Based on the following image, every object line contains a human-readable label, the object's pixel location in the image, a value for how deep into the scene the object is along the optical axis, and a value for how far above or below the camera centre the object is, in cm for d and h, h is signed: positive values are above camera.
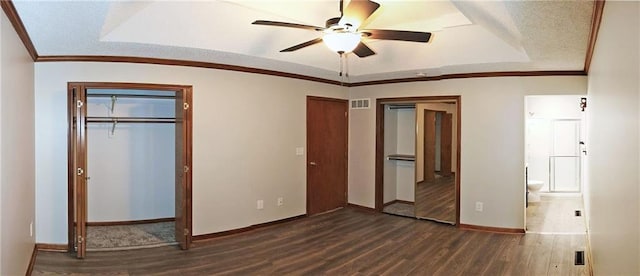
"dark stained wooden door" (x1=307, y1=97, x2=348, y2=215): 573 -32
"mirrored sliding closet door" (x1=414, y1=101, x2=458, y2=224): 578 -47
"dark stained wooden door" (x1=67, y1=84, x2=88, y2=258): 384 -27
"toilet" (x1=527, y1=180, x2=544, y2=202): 674 -99
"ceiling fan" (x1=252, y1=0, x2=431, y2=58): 253 +76
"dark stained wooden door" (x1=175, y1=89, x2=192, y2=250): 421 -43
